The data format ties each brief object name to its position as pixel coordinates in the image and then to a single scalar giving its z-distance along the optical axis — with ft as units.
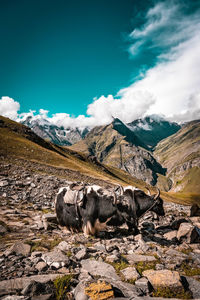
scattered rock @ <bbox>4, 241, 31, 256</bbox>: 18.48
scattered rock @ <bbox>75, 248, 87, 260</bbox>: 19.32
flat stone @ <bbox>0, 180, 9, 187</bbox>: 53.66
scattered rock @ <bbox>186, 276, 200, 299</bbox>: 14.23
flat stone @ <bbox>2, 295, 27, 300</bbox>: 10.82
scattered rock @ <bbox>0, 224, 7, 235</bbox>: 26.01
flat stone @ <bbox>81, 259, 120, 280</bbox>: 16.43
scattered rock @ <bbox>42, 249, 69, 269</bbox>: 16.68
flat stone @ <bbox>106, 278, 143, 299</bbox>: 13.50
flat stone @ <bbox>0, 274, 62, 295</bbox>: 12.18
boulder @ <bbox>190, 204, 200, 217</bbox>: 51.26
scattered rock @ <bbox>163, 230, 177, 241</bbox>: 30.23
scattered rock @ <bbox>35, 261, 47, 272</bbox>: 15.71
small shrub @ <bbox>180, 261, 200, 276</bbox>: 17.57
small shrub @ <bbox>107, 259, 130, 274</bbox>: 17.78
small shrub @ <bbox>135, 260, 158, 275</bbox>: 17.99
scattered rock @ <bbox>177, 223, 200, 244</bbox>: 27.76
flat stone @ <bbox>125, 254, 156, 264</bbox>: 20.68
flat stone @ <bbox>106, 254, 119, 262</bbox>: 19.48
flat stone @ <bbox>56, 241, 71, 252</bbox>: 21.57
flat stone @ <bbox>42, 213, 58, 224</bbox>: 34.69
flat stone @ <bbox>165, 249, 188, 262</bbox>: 21.01
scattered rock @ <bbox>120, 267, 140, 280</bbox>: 15.93
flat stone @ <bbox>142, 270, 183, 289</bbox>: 14.49
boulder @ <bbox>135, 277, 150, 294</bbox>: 14.25
